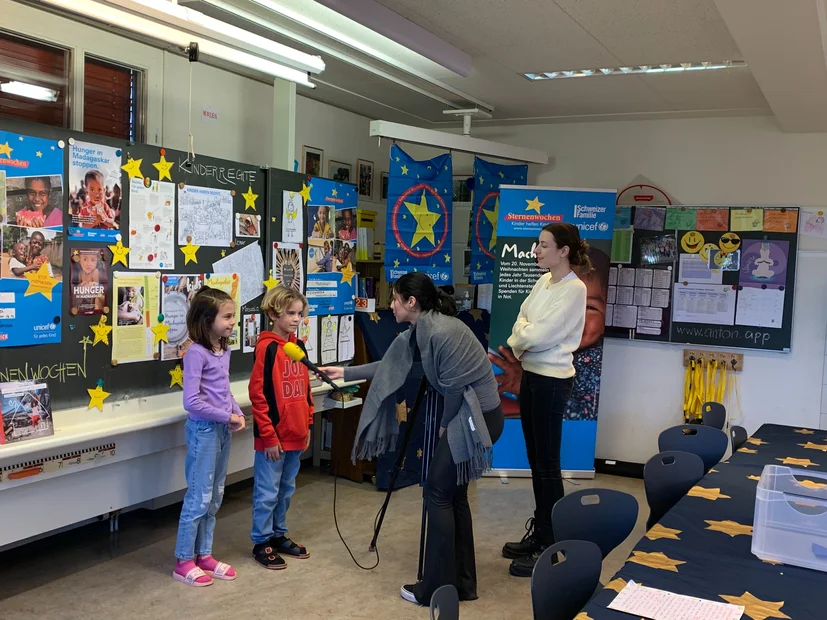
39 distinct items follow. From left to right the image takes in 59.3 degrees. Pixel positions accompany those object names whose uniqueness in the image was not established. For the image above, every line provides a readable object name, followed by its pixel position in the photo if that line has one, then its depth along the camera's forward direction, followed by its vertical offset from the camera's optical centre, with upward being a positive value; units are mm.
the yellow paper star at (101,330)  3295 -412
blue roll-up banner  5367 -127
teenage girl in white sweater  3648 -476
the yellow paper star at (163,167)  3547 +371
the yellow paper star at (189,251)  3688 -35
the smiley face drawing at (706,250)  5574 +150
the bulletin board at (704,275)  5387 -46
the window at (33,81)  3355 +740
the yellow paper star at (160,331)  3554 -434
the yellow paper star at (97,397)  3287 -713
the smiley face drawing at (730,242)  5504 +218
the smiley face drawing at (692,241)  5617 +214
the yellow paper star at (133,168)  3400 +345
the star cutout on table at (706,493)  2645 -822
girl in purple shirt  3342 -768
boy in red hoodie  3543 -823
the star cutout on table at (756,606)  1699 -800
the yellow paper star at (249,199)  4051 +271
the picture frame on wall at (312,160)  5312 +667
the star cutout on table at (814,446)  3538 -838
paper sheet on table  1673 -796
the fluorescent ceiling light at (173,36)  2715 +868
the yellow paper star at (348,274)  4875 -148
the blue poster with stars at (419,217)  5160 +279
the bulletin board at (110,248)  3004 -31
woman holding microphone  3104 -676
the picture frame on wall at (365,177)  6004 +636
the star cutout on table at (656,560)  1972 -811
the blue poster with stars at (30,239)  2920 -10
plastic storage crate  2021 -724
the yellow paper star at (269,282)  4213 -196
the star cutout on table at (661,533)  2219 -820
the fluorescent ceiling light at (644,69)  4188 +1191
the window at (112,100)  3730 +743
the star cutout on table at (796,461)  3183 -828
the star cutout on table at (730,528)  2258 -811
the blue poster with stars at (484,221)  5762 +295
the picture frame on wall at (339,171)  5621 +635
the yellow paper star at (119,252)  3361 -52
